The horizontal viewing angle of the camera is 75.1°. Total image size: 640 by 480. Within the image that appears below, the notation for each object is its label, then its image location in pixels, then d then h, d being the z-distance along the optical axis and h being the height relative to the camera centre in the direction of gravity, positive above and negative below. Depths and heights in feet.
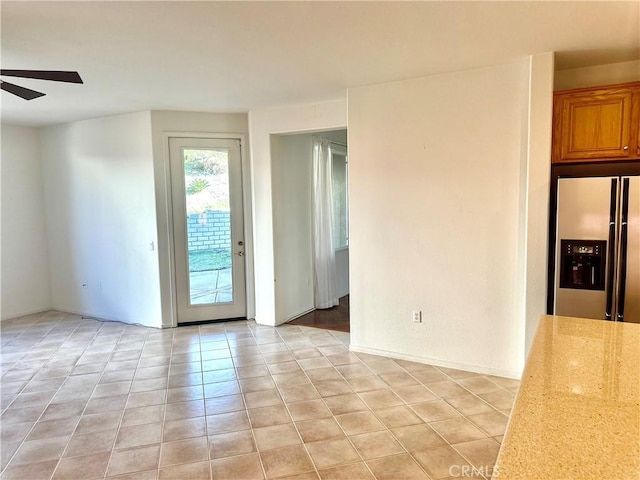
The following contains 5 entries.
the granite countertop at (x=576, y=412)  3.22 -1.94
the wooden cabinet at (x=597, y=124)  9.75 +2.02
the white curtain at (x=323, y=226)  18.53 -0.58
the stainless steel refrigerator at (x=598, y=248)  9.39 -0.96
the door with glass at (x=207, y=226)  16.60 -0.45
